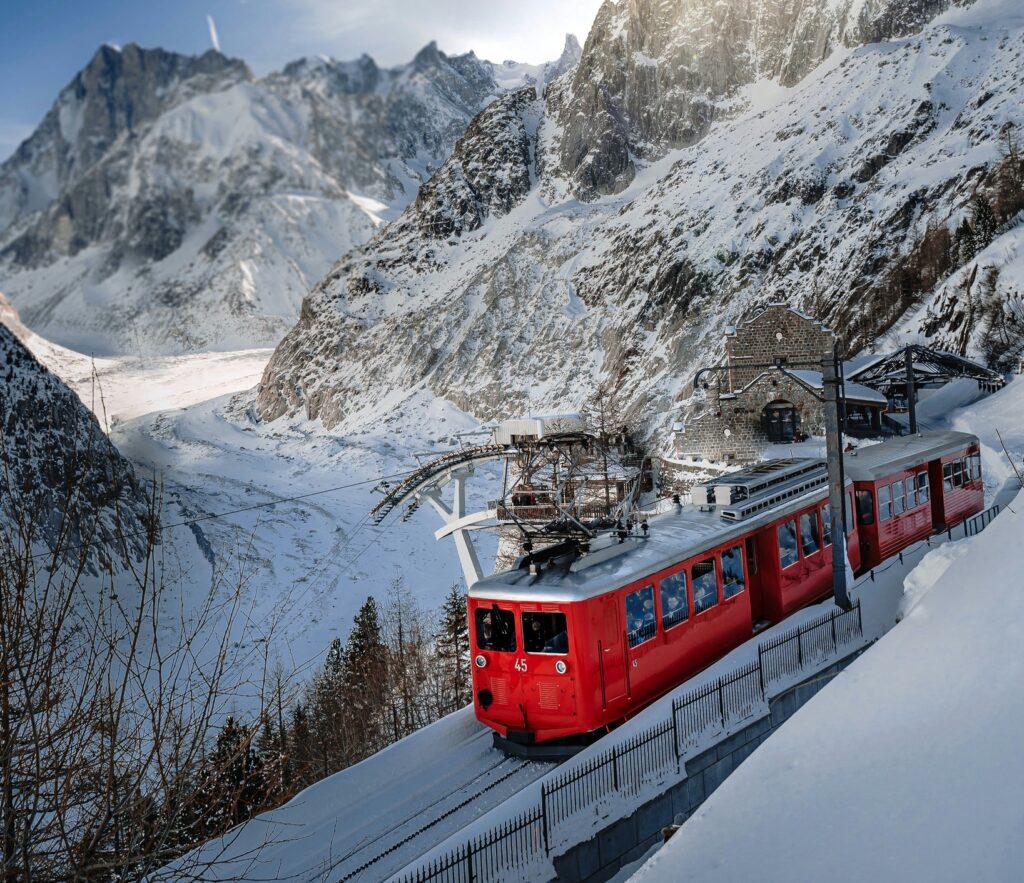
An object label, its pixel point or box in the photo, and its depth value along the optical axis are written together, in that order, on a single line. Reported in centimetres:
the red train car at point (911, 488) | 1872
